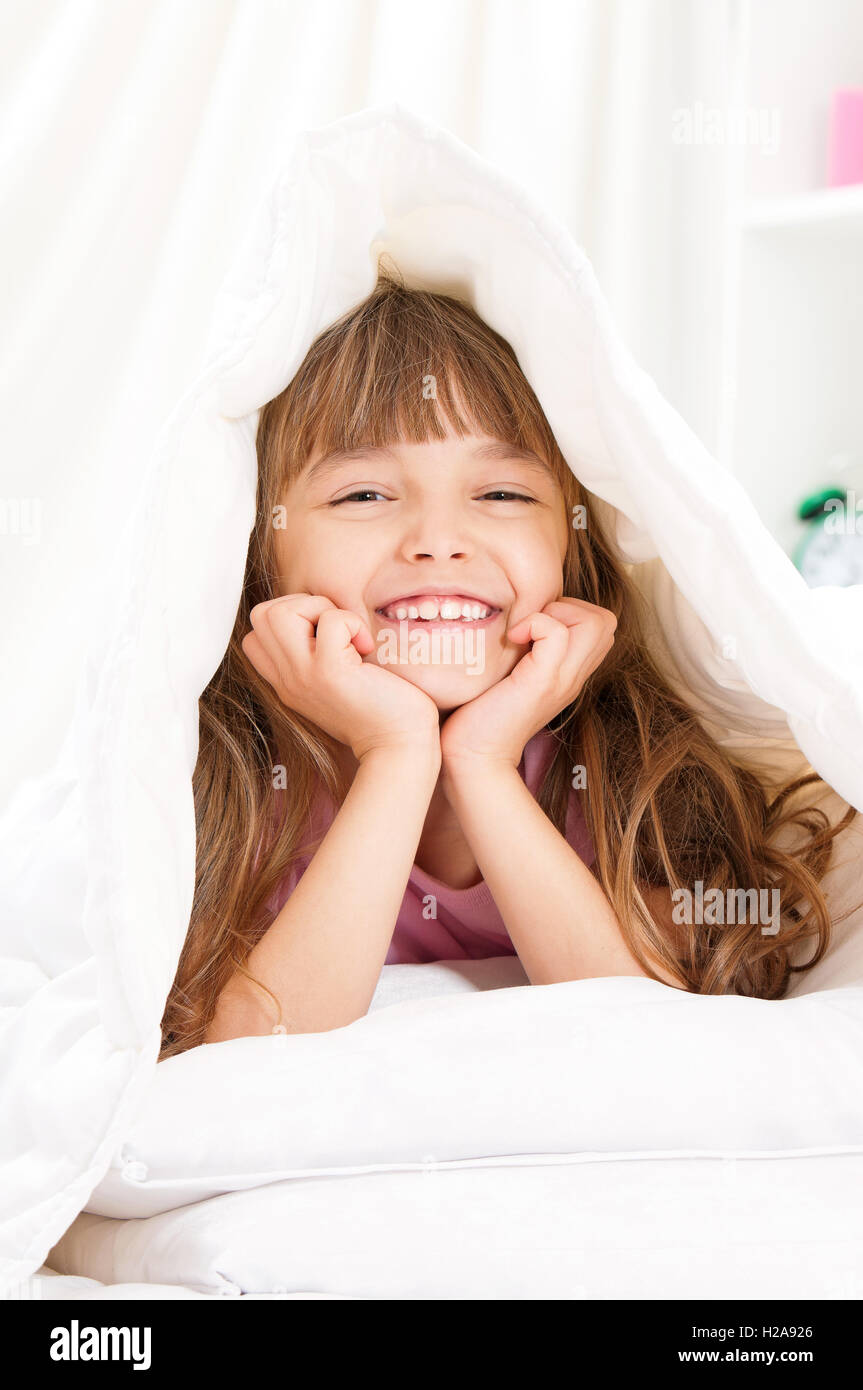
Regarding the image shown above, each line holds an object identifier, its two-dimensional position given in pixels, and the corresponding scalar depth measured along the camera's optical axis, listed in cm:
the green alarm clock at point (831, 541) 159
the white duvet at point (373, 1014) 55
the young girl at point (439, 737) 82
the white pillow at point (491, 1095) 58
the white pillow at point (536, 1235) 48
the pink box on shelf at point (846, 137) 154
